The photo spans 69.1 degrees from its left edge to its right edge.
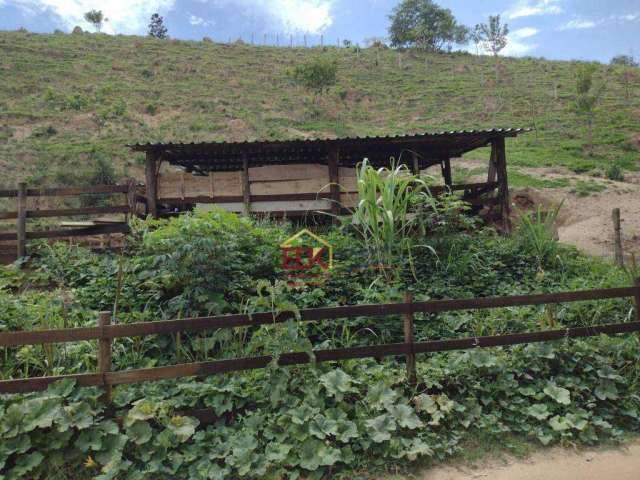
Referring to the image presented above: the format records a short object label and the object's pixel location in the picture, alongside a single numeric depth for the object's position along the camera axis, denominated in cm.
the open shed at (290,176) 902
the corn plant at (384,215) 531
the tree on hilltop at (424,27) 4997
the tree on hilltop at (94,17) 4897
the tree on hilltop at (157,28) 5441
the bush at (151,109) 3061
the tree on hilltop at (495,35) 4234
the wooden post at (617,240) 874
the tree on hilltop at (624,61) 4525
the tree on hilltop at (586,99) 2612
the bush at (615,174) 1953
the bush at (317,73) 3409
